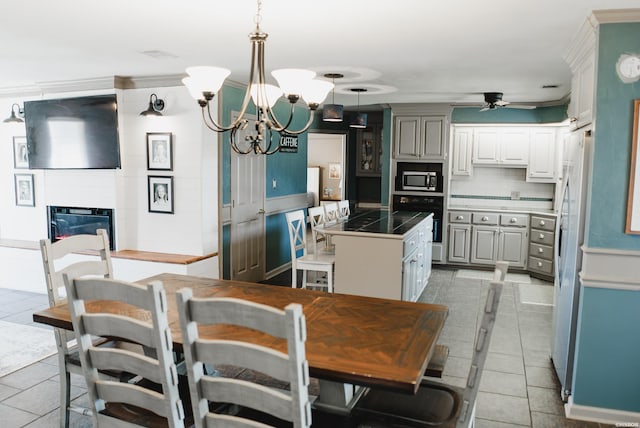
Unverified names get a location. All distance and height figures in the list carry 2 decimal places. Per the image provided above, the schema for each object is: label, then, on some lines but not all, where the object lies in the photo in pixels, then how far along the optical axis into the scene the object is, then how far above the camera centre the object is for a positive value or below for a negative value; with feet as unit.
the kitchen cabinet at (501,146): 23.07 +0.75
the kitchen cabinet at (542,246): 21.21 -3.70
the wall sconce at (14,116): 18.63 +1.63
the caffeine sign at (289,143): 21.54 +0.75
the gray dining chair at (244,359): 4.93 -2.12
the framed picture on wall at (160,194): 16.74 -1.18
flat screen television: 16.94 +0.92
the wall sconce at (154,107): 16.17 +1.75
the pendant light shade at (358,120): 19.67 +1.63
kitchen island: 14.70 -3.00
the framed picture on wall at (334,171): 38.11 -0.81
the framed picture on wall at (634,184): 9.15 -0.40
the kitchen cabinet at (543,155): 22.56 +0.32
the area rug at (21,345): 12.19 -5.05
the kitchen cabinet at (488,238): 22.56 -3.55
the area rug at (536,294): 18.35 -5.20
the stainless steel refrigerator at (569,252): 9.95 -1.98
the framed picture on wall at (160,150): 16.61 +0.31
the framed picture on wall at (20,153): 19.84 +0.21
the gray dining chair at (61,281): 8.37 -2.26
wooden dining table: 5.83 -2.47
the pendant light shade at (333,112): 17.02 +1.67
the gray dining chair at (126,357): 5.76 -2.48
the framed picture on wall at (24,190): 19.70 -1.29
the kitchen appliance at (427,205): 23.73 -2.15
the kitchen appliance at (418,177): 23.62 -0.76
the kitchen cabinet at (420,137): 23.40 +1.16
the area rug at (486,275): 21.70 -5.18
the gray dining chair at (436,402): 6.09 -3.42
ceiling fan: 19.24 +2.45
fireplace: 17.43 -2.28
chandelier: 8.25 +1.29
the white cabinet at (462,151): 23.94 +0.51
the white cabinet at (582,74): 9.78 +1.93
